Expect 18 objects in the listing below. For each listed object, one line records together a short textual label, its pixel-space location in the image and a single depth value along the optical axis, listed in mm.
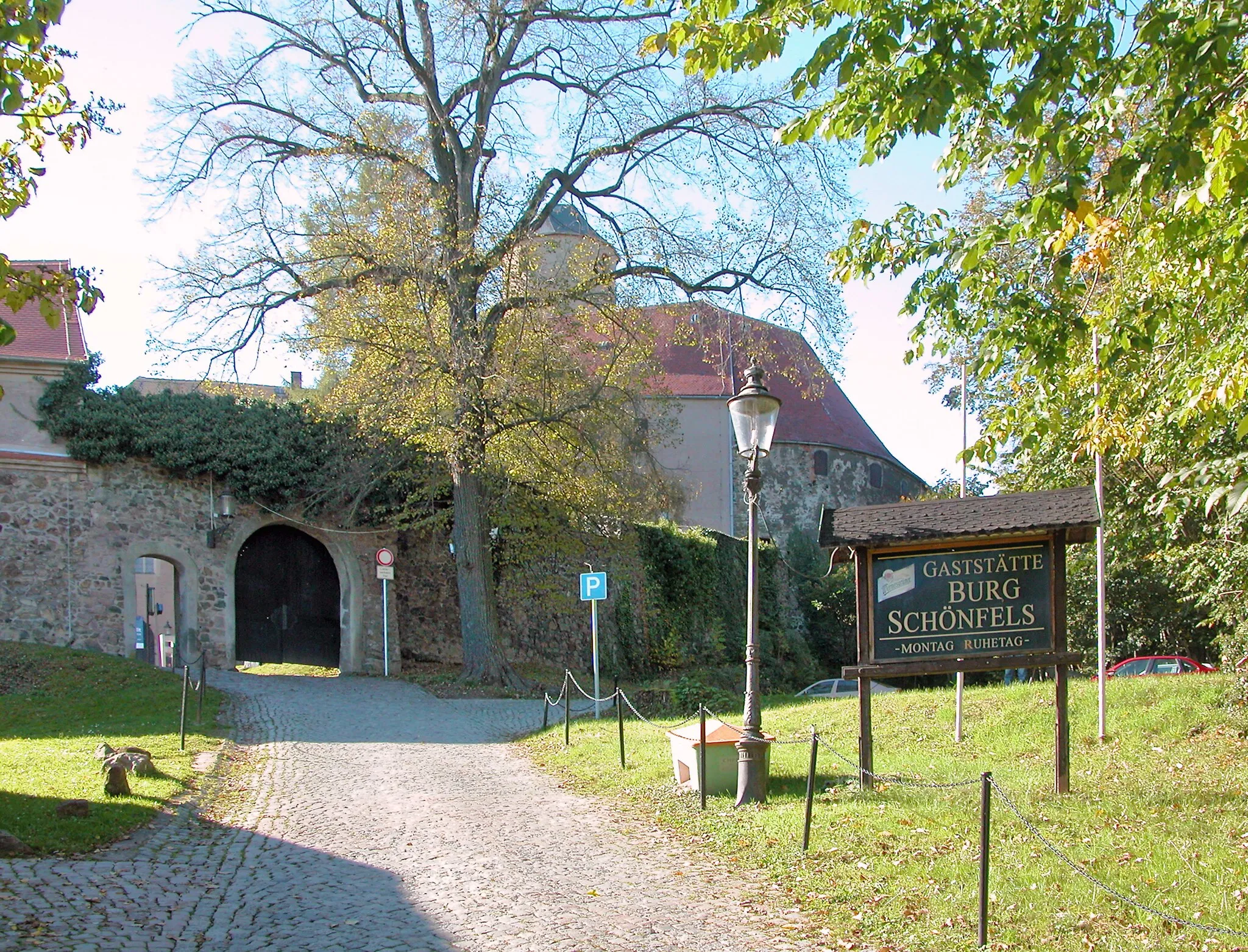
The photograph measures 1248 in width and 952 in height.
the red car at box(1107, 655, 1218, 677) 23578
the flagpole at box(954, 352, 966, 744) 11758
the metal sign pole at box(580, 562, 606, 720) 16672
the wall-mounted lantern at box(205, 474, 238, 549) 22156
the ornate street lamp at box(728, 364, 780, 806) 9414
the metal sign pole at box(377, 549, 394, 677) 23281
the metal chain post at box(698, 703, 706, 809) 9552
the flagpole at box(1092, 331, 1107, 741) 10961
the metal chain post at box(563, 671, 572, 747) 13712
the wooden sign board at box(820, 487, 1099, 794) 9469
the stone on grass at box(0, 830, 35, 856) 7383
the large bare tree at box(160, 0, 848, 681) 19797
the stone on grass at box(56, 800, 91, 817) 8398
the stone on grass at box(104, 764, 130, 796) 9562
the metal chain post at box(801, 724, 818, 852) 7523
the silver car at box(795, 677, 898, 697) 26812
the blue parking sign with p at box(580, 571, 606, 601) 16688
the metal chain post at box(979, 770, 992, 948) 5660
